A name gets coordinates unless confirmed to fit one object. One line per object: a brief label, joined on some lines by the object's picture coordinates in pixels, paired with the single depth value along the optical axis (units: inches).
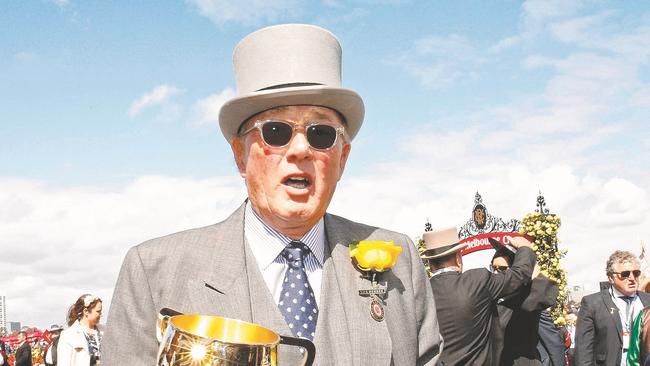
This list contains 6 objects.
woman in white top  264.1
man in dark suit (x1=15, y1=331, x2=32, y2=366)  479.5
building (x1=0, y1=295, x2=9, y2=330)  7508.9
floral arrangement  553.6
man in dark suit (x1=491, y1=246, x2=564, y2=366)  229.3
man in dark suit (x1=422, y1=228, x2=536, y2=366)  203.6
